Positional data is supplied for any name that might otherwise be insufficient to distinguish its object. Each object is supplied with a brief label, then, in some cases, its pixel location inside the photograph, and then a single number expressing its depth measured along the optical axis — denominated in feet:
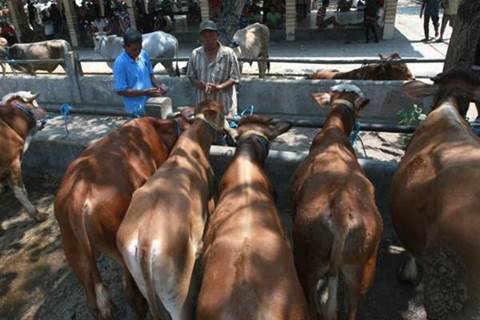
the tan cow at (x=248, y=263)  7.17
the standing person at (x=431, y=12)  51.57
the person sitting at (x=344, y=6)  67.08
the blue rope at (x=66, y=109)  17.98
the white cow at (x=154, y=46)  41.55
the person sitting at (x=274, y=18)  61.82
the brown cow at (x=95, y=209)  10.41
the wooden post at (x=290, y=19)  56.59
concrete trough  25.80
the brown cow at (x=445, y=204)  8.16
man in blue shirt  16.42
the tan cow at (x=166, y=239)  8.63
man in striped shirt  17.36
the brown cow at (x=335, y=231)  8.80
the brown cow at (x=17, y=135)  17.44
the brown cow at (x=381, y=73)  28.73
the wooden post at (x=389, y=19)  53.31
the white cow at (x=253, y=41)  40.09
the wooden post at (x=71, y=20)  65.87
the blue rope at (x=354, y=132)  15.33
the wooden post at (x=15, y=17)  67.05
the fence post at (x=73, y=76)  30.76
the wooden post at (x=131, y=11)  64.05
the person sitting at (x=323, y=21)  61.93
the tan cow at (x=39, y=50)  48.70
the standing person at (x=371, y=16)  53.16
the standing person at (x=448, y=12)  47.55
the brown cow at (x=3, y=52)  49.02
